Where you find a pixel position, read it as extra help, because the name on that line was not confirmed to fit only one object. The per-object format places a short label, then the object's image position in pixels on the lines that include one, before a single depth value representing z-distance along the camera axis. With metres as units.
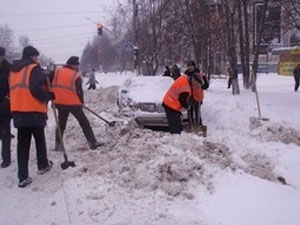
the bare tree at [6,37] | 82.75
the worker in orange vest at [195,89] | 10.02
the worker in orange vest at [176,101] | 9.36
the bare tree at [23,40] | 94.61
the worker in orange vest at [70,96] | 8.88
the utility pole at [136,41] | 26.78
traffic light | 32.62
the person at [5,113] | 8.19
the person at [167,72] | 24.30
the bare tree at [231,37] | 19.27
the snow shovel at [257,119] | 12.36
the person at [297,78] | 27.03
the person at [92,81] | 31.00
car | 13.06
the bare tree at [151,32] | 27.86
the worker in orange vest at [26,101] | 7.00
